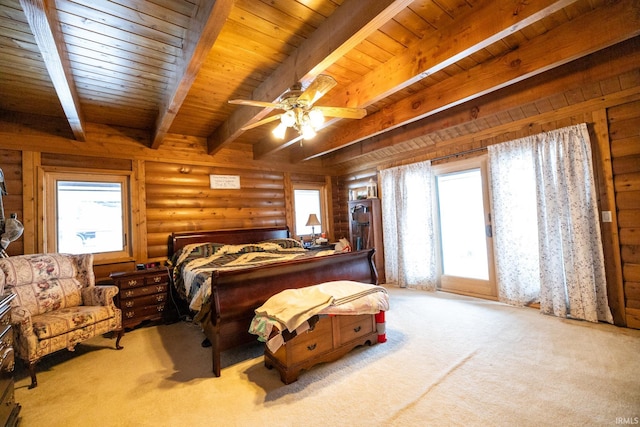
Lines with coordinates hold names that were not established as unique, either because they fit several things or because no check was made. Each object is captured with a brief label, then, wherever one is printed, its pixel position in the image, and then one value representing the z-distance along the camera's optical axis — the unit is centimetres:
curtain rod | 405
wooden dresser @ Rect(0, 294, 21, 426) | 161
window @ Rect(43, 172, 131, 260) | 366
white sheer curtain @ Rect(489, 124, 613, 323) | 304
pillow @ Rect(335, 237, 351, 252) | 466
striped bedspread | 283
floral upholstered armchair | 231
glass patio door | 411
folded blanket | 217
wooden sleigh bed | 239
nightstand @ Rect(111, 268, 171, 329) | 339
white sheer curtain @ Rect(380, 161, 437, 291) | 468
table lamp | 560
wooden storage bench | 222
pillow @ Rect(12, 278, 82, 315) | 269
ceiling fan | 226
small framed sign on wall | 484
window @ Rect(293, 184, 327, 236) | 596
